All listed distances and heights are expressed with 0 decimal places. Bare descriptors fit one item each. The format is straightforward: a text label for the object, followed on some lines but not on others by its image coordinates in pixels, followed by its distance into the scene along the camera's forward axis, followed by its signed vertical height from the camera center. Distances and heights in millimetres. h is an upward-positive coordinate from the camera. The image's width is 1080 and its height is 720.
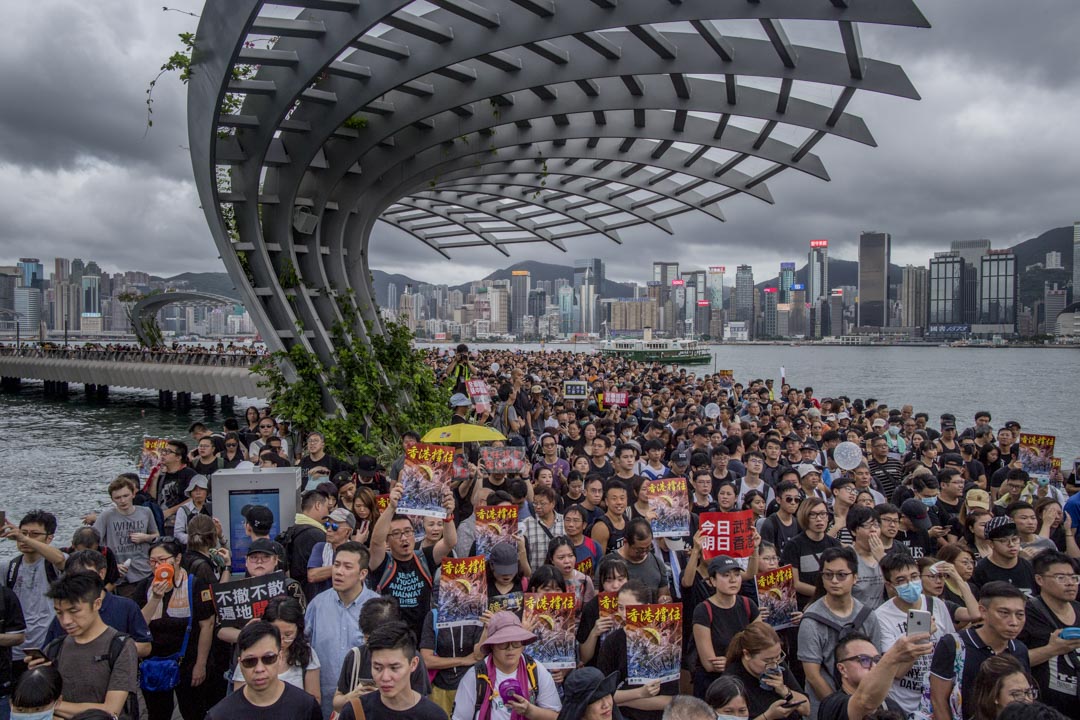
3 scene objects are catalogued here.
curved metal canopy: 9586 +3952
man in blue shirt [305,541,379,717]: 4582 -1749
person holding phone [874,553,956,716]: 4344 -1735
